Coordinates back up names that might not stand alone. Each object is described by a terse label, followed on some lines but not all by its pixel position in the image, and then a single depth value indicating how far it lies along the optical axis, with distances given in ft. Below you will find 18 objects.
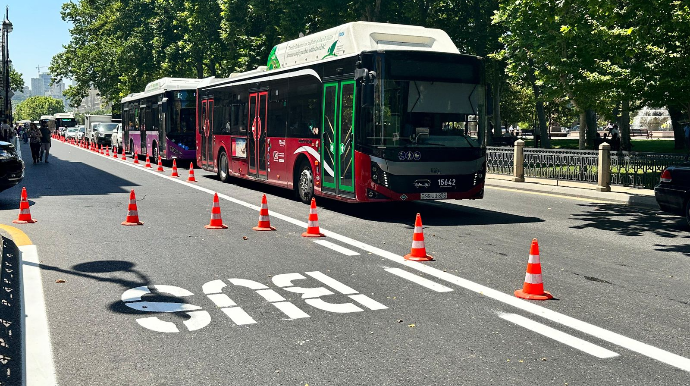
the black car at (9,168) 52.42
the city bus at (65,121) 361.71
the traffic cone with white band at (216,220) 40.24
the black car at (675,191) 42.34
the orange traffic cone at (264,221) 39.65
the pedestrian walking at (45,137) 105.60
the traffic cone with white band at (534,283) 23.90
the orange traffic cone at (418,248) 30.89
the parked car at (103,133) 177.99
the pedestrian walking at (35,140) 102.86
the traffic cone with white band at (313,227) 37.50
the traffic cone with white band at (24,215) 41.50
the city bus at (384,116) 43.86
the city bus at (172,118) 99.35
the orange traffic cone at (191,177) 74.74
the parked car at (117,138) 146.72
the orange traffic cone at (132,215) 41.19
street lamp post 165.99
